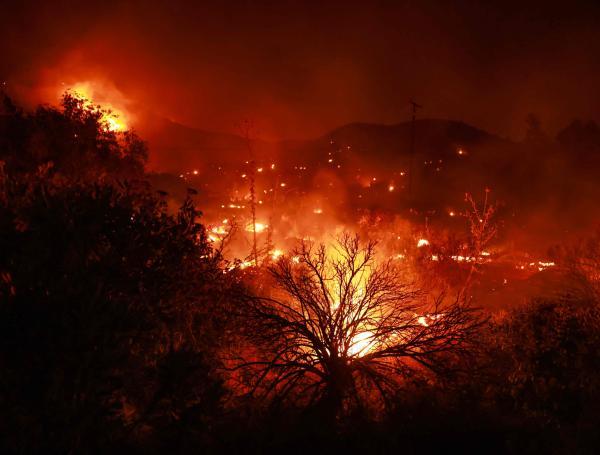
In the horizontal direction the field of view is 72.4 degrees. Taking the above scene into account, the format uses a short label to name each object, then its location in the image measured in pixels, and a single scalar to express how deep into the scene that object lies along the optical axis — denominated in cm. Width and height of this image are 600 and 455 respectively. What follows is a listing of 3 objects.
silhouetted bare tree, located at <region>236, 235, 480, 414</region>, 961
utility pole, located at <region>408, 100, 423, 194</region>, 2306
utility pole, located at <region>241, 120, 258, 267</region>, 2363
